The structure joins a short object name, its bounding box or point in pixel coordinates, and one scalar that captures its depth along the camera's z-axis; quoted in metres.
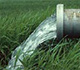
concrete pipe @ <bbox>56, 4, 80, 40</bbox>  3.33
